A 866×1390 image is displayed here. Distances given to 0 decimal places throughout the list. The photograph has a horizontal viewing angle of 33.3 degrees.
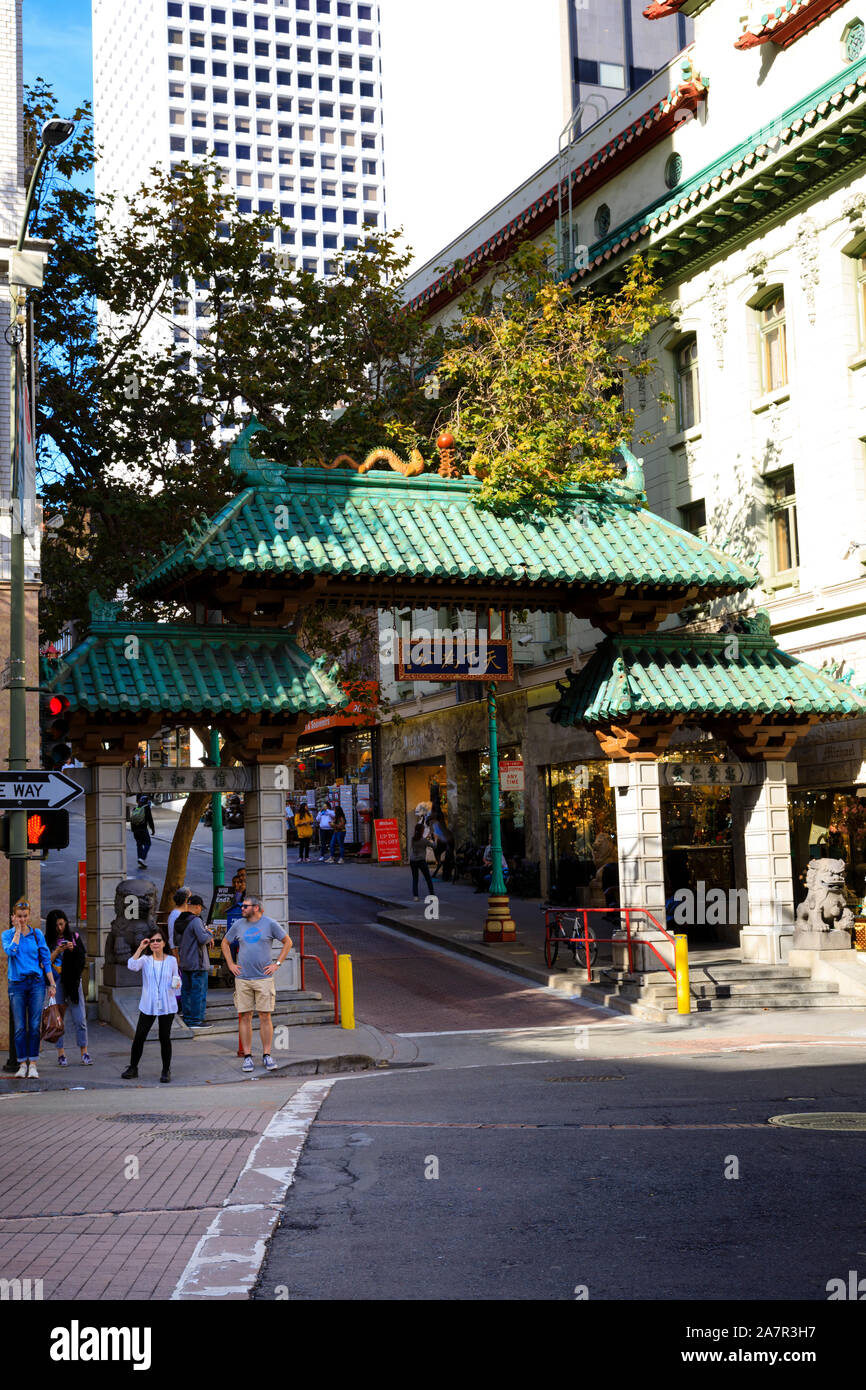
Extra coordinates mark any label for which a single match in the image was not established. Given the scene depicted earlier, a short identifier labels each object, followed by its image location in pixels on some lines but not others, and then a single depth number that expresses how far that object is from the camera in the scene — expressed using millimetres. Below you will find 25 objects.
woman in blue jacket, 16641
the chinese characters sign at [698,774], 22344
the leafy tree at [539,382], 22703
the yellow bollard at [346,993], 19375
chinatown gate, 19906
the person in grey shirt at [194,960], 19109
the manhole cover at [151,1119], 12791
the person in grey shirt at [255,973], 16875
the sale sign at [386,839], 44000
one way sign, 16391
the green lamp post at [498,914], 27906
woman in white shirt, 16203
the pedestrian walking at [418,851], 34312
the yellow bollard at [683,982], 20609
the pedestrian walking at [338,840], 48719
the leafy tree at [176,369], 27359
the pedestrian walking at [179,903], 19731
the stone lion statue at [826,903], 22641
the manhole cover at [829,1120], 11211
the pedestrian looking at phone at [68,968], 17672
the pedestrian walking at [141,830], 42938
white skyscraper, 126188
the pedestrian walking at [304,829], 51188
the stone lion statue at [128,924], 19797
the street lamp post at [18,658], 16469
